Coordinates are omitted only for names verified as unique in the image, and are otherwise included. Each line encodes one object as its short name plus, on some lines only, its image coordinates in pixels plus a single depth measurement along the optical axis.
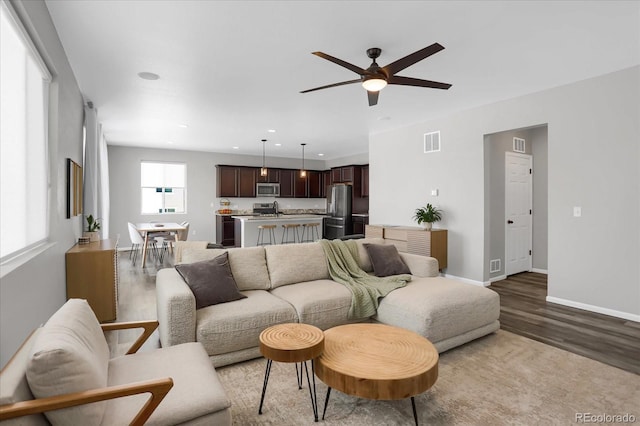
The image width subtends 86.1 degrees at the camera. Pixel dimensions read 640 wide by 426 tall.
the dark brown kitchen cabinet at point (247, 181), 9.75
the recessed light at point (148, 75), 3.82
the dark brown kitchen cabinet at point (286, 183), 10.45
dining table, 6.55
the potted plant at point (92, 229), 4.50
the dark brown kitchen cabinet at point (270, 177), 10.02
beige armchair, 1.19
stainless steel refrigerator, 9.27
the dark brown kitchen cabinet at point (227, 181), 9.48
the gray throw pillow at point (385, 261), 3.75
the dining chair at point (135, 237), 6.60
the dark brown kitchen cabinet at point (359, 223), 9.01
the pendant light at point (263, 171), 8.61
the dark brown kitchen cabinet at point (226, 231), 9.05
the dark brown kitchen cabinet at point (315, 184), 10.95
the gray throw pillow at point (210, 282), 2.79
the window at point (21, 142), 1.96
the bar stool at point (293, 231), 8.54
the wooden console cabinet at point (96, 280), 3.48
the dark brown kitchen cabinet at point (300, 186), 10.68
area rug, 2.01
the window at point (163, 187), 8.94
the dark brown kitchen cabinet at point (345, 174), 9.51
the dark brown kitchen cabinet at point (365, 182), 9.39
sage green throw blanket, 3.10
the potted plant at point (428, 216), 5.52
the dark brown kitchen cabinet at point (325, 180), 10.75
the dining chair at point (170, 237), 6.99
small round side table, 1.88
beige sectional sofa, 2.54
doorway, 5.22
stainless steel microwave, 10.02
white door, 5.70
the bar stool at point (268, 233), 8.09
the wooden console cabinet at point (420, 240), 5.36
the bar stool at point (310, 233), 9.18
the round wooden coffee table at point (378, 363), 1.72
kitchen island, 8.01
